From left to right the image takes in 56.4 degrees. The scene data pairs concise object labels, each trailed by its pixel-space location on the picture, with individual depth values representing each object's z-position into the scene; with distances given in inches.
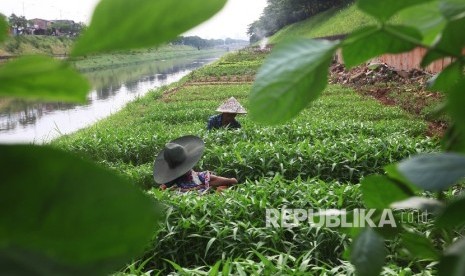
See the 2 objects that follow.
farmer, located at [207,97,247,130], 197.5
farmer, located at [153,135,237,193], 121.9
